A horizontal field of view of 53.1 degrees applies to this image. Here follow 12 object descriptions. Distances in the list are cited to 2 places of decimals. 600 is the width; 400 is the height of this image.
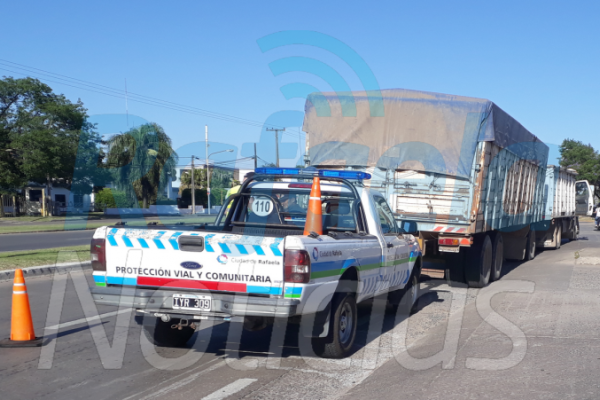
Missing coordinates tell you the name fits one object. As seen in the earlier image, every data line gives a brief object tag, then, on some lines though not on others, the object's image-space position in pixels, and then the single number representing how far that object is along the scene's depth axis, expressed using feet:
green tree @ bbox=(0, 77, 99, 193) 139.44
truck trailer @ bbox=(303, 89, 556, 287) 33.58
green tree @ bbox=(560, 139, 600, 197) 192.65
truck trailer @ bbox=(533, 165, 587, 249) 59.36
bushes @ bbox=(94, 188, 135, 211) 175.16
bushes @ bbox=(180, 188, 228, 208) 220.02
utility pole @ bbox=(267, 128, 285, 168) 158.38
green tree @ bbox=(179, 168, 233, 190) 236.22
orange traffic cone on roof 19.90
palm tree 148.17
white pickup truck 17.30
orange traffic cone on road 21.80
